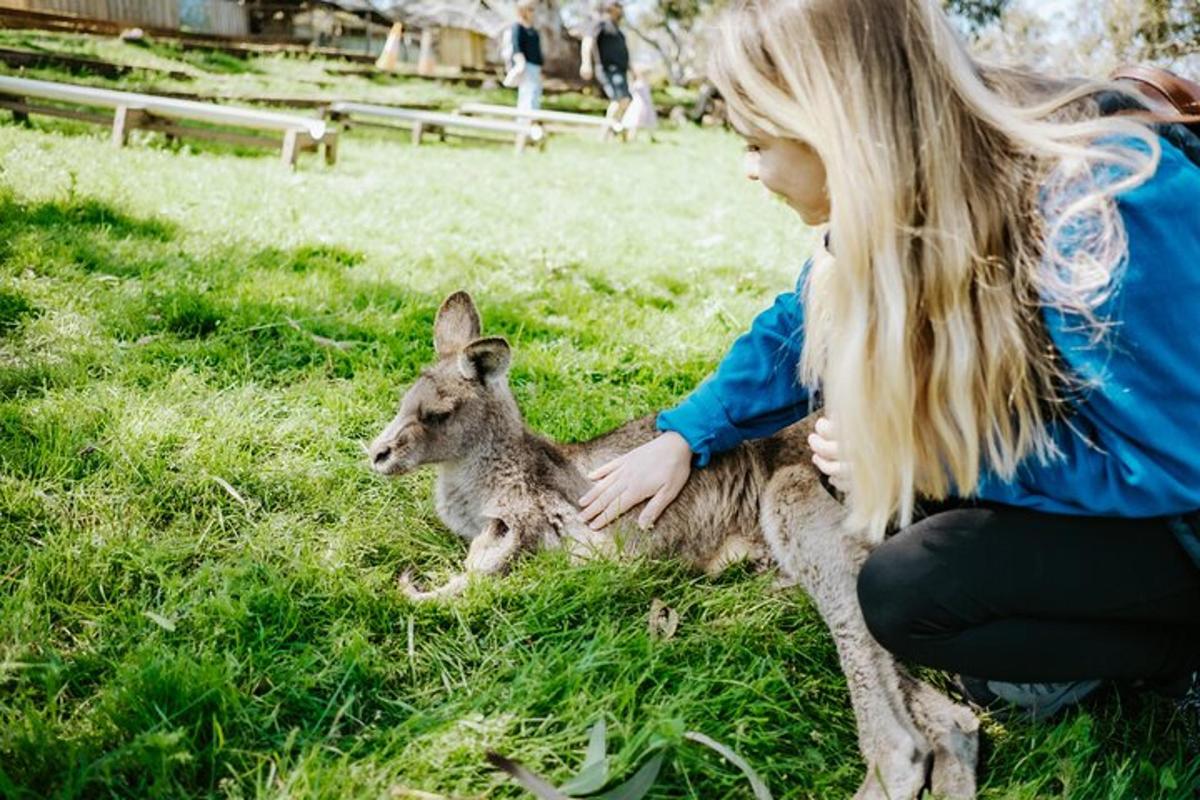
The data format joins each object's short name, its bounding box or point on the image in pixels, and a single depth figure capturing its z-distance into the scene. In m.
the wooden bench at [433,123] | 11.95
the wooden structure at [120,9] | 19.03
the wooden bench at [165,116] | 8.72
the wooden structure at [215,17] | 25.80
